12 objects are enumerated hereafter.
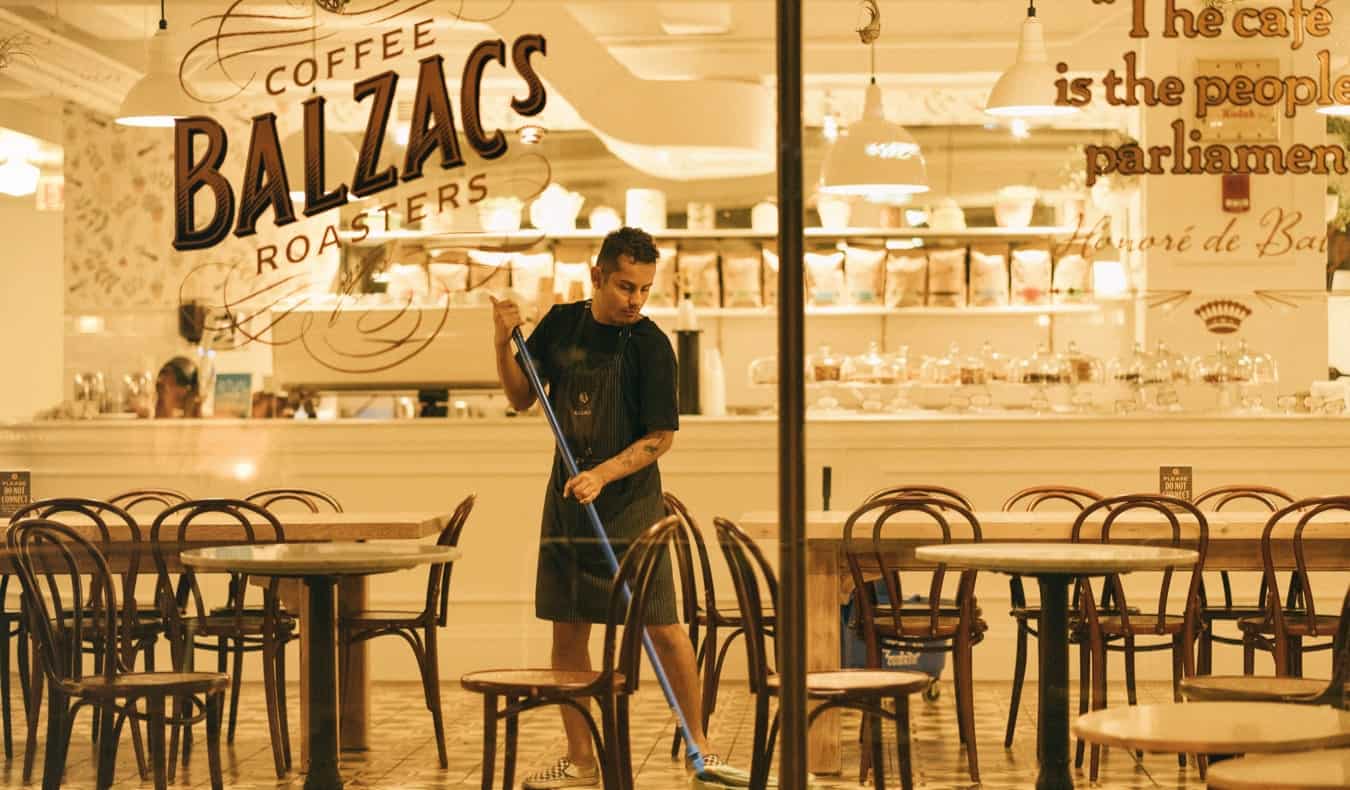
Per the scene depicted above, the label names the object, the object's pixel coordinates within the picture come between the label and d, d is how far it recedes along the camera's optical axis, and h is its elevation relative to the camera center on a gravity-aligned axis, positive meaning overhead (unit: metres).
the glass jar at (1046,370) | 7.67 +0.06
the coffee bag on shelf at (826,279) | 8.51 +0.49
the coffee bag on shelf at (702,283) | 7.32 +0.41
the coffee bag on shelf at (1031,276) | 8.93 +0.52
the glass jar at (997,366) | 8.12 +0.08
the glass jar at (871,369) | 7.80 +0.07
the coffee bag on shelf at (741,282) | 7.05 +0.40
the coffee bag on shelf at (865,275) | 8.67 +0.51
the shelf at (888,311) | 7.14 +0.34
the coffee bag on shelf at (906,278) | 8.92 +0.51
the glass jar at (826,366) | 7.29 +0.08
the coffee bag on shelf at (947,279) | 9.15 +0.52
